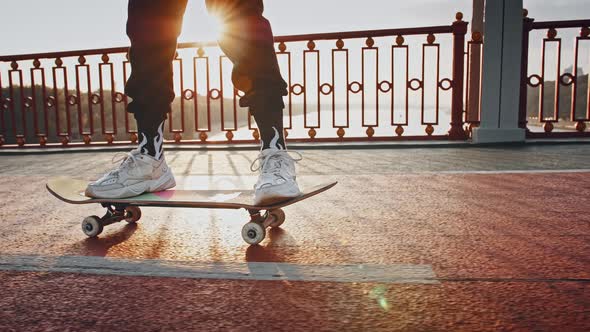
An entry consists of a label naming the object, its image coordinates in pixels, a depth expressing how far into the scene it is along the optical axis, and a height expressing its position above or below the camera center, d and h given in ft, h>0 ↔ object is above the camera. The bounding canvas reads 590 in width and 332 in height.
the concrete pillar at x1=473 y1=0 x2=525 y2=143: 17.62 +1.47
